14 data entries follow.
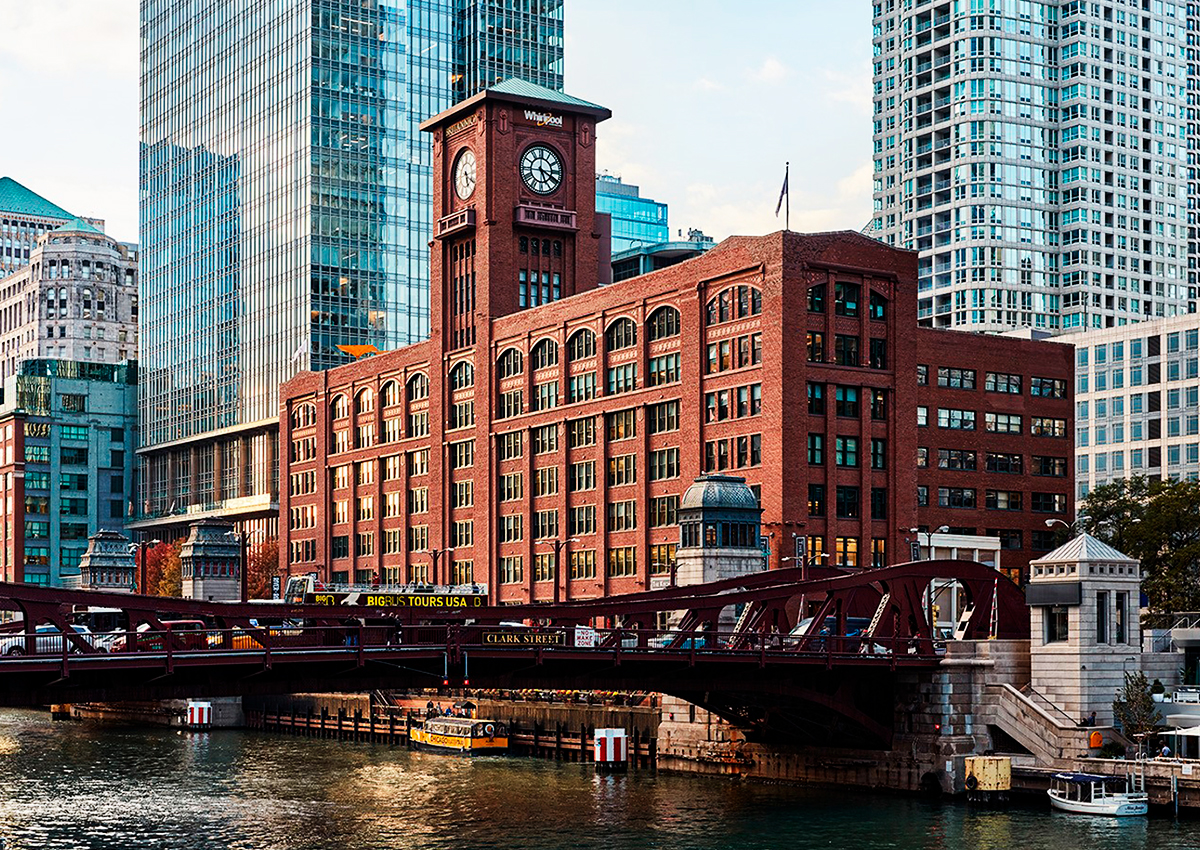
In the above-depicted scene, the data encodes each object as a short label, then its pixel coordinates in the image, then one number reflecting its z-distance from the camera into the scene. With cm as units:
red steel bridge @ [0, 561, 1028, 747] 6506
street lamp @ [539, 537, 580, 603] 13812
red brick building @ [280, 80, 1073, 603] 12156
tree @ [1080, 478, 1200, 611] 11438
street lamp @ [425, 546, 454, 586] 15682
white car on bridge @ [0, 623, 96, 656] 10426
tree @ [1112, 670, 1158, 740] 8178
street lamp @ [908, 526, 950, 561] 12494
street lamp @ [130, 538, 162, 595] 17415
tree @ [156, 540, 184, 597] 18462
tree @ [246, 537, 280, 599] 18838
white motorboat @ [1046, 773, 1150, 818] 7600
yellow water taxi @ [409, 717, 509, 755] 11000
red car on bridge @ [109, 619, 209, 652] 9125
